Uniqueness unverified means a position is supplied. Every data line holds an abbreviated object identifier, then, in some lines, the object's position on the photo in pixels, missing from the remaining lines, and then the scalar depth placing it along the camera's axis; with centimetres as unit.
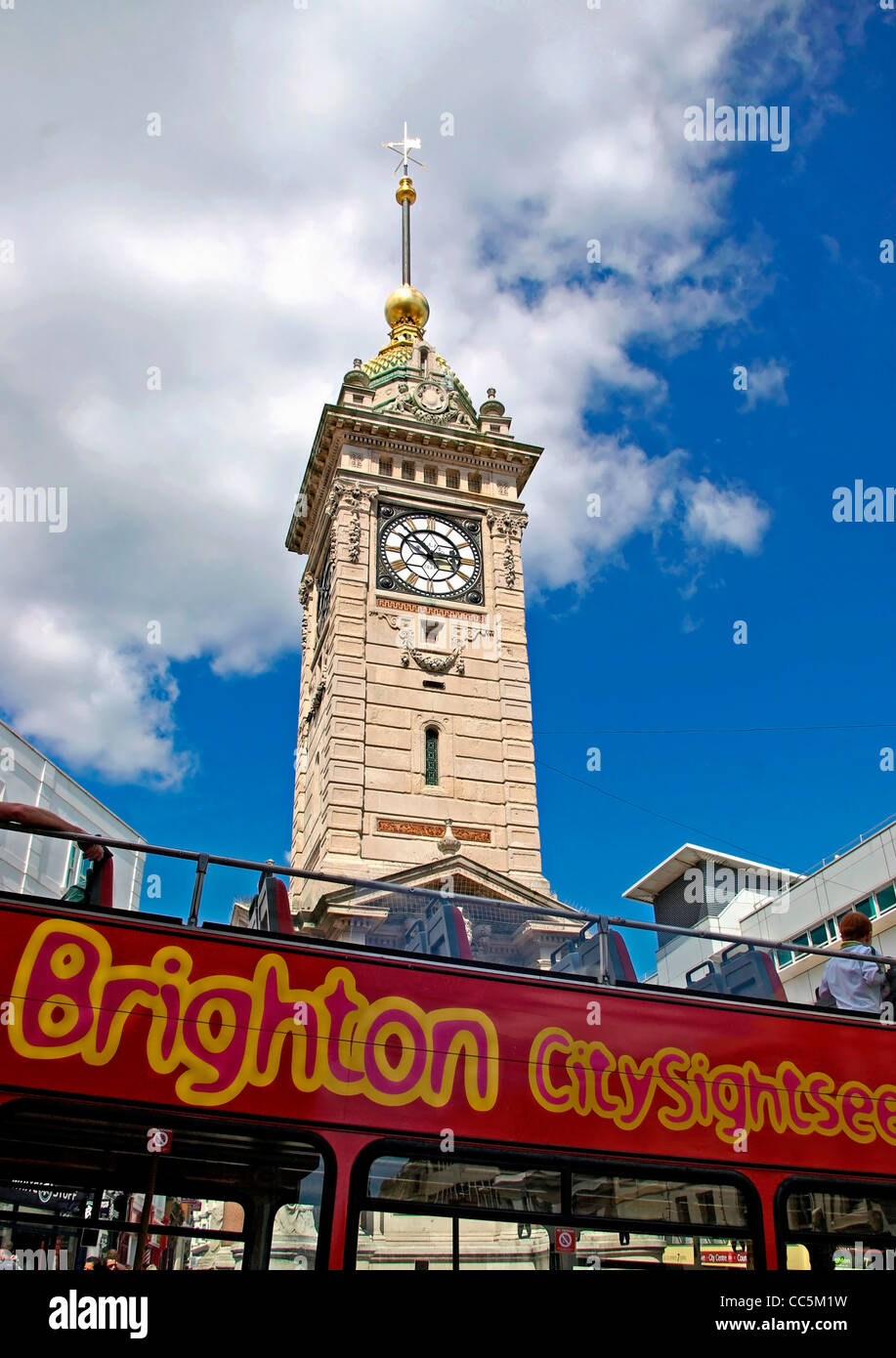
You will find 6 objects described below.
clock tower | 2697
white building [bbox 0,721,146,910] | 2832
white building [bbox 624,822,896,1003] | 3173
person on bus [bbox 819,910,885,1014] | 751
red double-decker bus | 536
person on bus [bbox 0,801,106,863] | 586
